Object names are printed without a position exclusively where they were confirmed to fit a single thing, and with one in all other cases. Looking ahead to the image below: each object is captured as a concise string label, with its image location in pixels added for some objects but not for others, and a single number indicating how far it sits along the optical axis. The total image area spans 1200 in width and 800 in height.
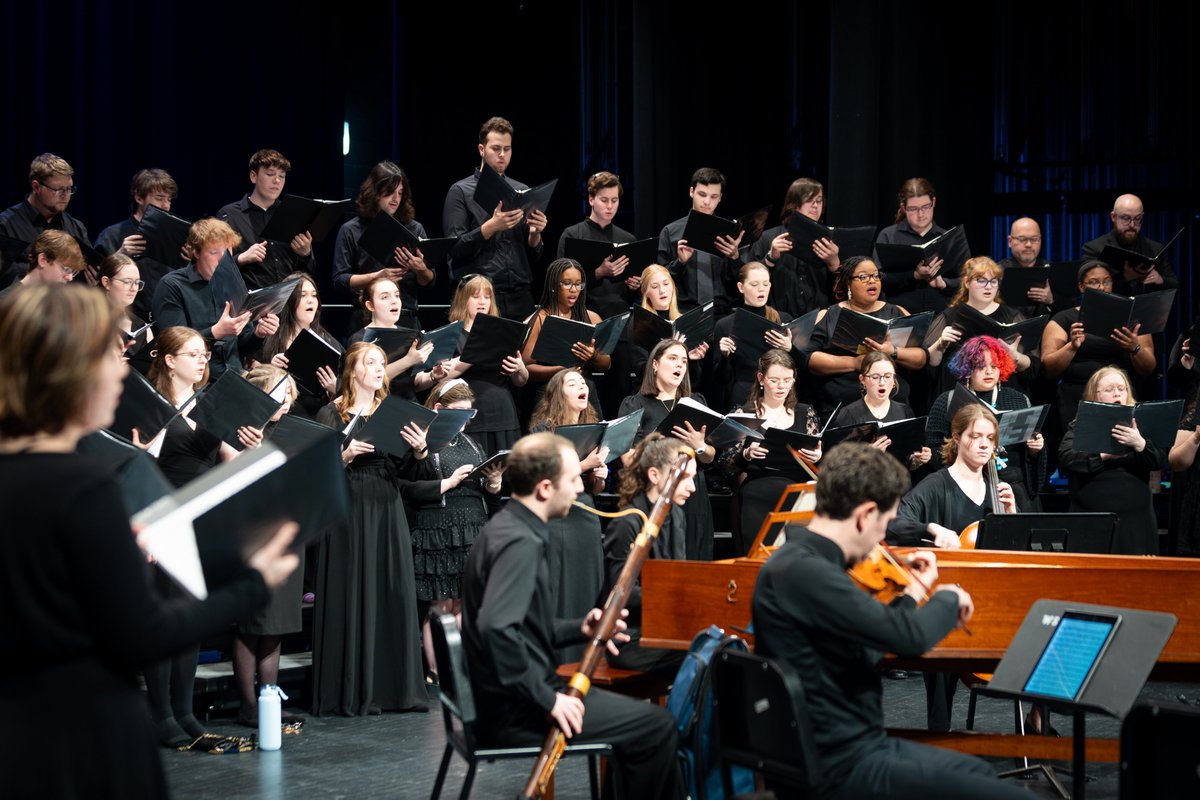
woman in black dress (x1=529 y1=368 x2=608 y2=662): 11.73
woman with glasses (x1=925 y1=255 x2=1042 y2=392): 14.72
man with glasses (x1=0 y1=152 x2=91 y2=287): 13.81
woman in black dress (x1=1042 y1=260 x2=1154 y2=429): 15.17
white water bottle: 10.80
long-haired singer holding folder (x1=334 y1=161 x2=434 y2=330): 14.67
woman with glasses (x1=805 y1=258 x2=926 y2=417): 14.67
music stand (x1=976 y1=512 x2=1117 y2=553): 9.69
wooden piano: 8.32
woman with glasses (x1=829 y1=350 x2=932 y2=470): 13.55
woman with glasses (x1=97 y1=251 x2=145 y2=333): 12.36
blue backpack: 7.39
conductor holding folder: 4.01
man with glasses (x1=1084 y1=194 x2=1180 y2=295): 16.23
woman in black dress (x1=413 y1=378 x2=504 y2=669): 12.75
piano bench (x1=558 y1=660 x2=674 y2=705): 8.72
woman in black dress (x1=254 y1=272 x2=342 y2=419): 12.94
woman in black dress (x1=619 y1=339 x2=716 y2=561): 13.21
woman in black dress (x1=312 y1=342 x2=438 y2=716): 12.03
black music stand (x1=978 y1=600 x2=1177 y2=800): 6.54
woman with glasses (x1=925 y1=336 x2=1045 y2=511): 13.69
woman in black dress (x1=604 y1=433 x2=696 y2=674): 9.87
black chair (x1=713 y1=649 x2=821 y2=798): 6.13
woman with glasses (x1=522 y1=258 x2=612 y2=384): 14.17
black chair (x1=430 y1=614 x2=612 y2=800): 7.38
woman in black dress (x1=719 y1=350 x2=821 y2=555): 13.60
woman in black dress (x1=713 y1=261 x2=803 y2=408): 14.66
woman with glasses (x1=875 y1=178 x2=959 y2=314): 15.84
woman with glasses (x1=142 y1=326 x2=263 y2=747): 10.94
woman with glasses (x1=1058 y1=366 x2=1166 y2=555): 13.55
